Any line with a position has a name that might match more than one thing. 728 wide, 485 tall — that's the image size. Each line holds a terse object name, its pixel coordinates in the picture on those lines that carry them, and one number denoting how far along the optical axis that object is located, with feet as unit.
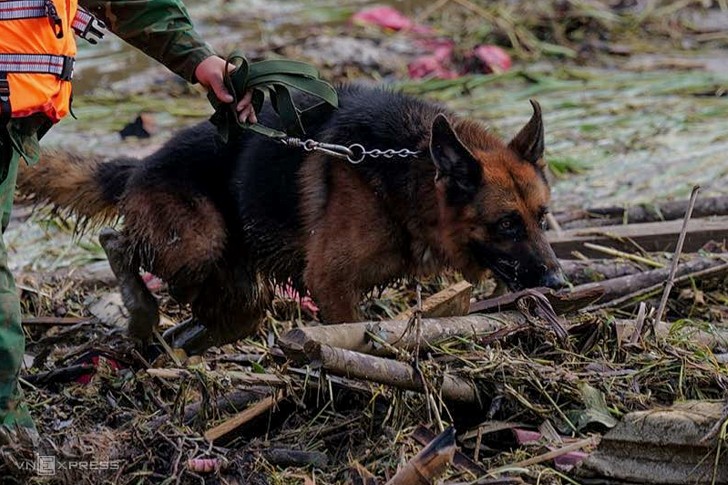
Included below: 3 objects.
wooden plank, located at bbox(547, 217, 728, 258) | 41.11
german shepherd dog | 32.97
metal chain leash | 32.95
